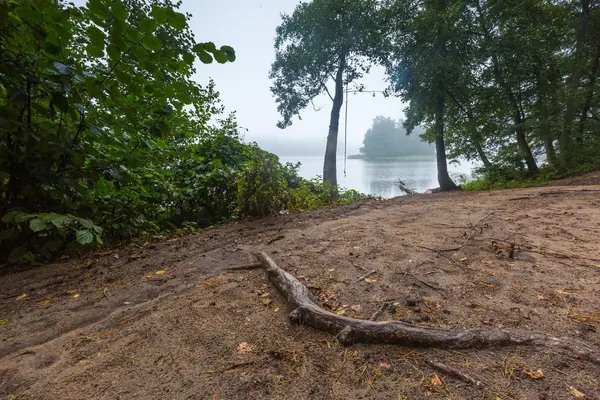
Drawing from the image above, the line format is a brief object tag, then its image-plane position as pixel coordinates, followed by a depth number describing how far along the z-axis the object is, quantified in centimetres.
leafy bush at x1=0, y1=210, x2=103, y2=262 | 190
